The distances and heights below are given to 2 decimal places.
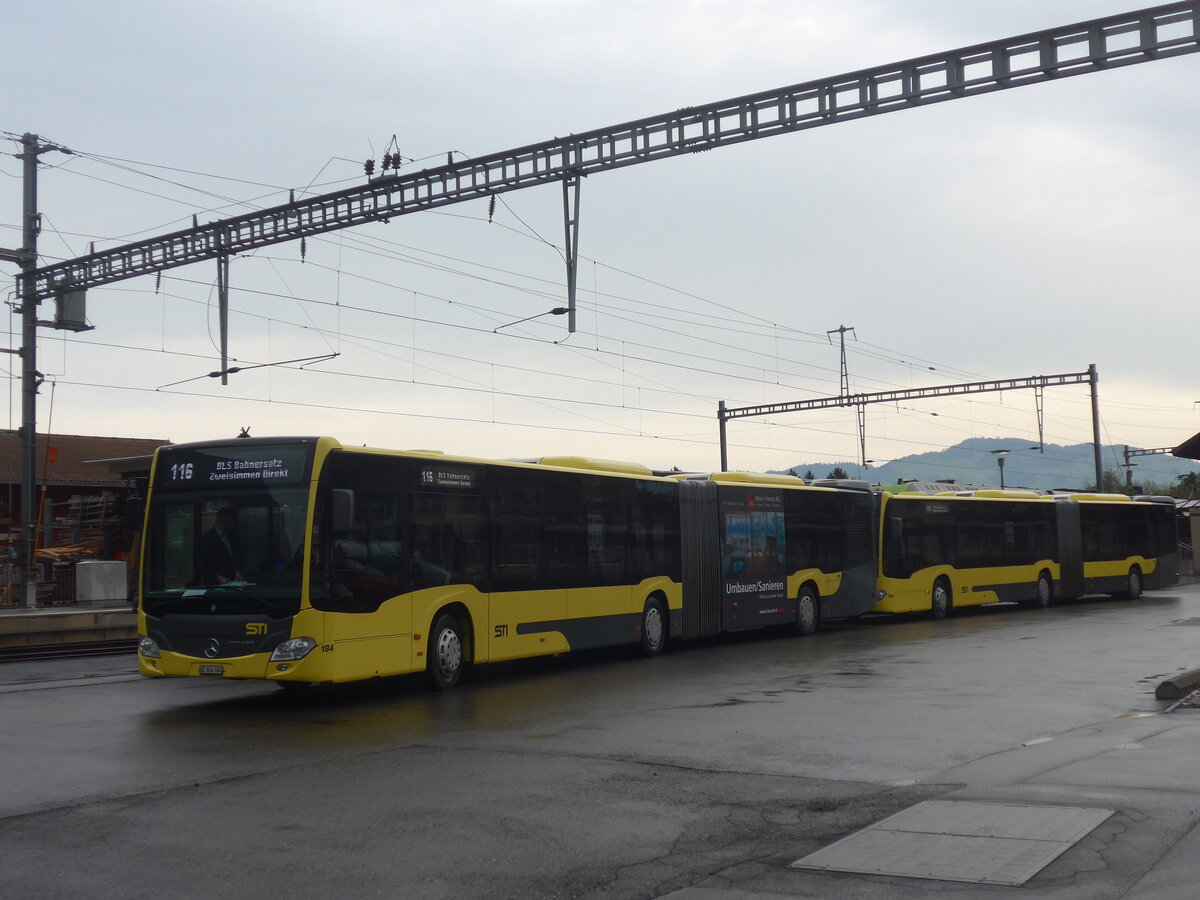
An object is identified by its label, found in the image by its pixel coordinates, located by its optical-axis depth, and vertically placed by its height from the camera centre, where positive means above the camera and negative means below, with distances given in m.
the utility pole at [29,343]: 27.72 +5.02
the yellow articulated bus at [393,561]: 13.34 +0.03
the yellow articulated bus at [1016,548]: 29.81 -0.10
